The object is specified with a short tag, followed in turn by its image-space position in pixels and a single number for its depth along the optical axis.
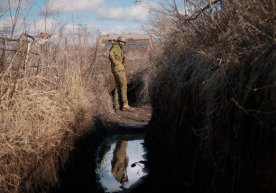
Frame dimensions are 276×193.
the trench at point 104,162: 5.08
